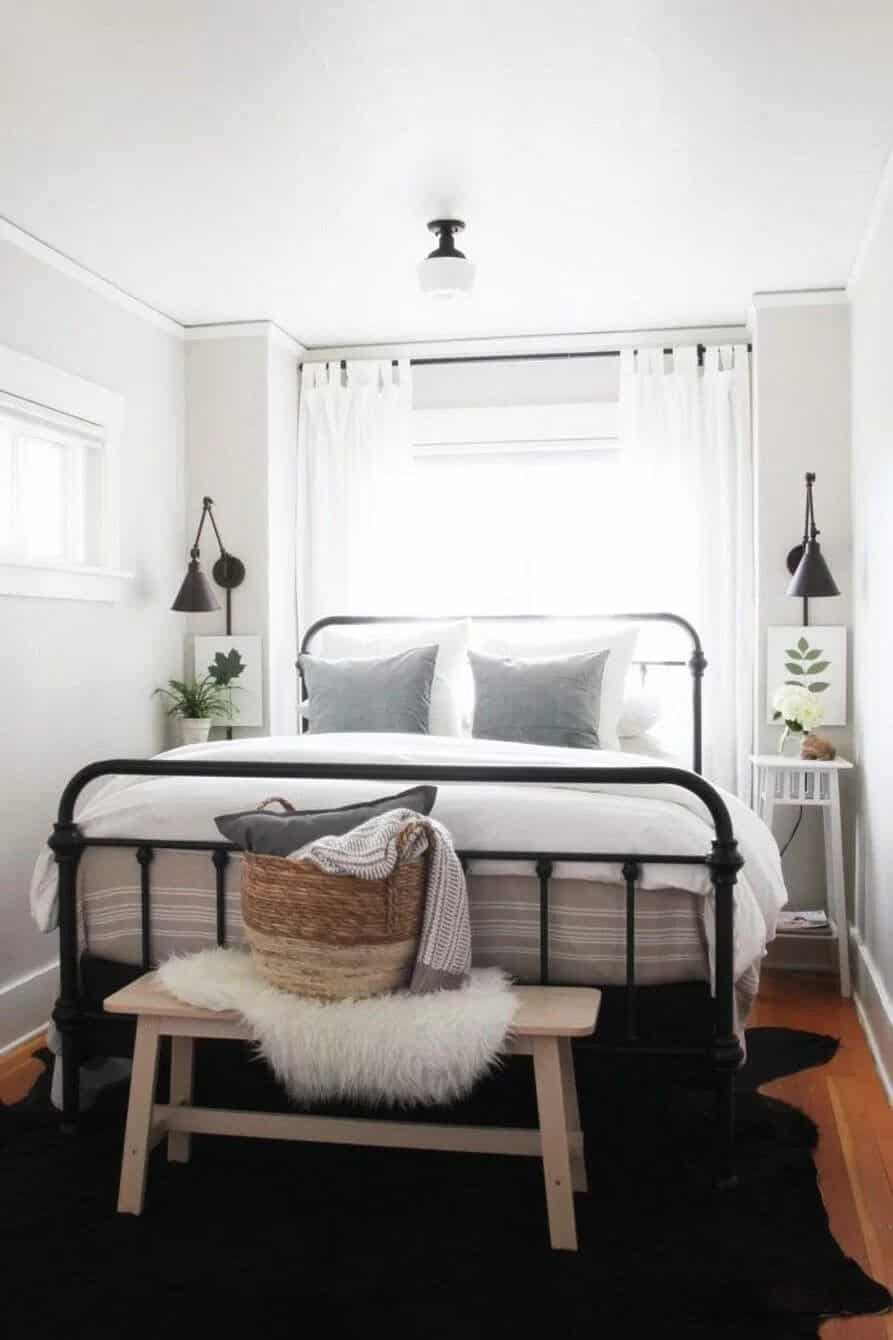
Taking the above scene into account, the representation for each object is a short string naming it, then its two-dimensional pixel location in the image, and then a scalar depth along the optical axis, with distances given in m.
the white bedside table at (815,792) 3.94
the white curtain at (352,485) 4.88
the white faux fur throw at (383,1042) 2.07
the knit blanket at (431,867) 2.13
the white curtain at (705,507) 4.52
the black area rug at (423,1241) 1.95
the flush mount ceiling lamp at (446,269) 3.45
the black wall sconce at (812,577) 3.97
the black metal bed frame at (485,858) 2.31
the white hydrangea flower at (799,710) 3.97
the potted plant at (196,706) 4.45
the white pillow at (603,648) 3.94
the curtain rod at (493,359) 4.83
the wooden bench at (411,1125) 2.13
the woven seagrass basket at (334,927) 2.13
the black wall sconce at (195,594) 4.33
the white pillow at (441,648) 4.05
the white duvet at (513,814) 2.43
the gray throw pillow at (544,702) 3.72
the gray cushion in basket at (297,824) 2.33
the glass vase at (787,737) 4.09
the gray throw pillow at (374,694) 3.87
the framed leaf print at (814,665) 4.18
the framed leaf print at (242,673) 4.67
